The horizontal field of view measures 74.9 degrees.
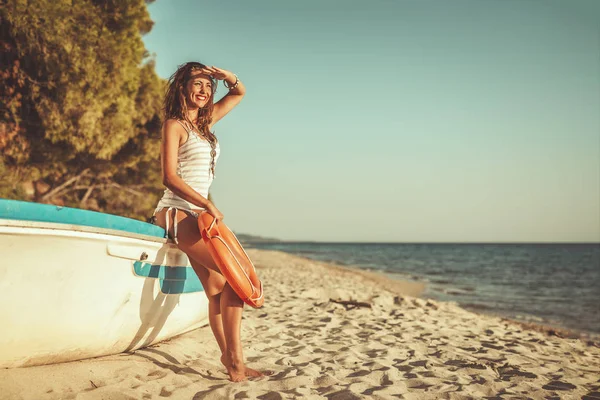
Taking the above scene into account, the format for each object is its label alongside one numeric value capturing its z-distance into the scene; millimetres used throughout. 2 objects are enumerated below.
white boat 2309
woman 2867
